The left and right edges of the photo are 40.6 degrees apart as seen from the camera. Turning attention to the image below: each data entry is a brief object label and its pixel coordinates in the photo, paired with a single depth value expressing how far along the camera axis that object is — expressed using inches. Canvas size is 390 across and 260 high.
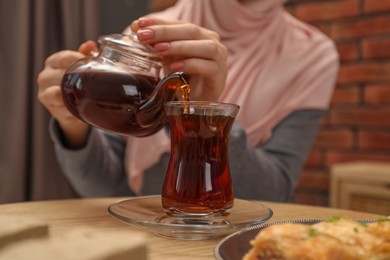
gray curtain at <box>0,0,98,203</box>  65.8
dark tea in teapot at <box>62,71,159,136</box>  26.4
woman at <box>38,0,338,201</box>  43.7
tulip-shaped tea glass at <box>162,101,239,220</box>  23.6
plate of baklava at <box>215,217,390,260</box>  17.0
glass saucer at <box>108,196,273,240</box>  22.4
